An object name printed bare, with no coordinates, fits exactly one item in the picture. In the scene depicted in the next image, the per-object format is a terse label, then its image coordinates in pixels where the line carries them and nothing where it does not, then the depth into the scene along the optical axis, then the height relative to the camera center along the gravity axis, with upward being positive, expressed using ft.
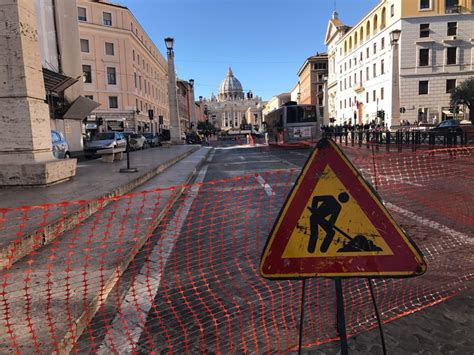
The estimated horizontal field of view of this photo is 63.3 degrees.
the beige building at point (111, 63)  150.92 +30.42
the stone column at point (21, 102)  24.72 +2.64
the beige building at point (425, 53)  150.20 +29.41
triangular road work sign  6.88 -1.85
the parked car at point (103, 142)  71.26 -0.80
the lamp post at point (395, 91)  93.81 +8.82
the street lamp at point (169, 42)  102.03 +24.79
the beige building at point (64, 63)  58.80 +12.69
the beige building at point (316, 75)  294.46 +42.55
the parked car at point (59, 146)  46.10 -0.78
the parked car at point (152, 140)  129.39 -1.18
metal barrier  61.36 -2.19
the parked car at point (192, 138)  157.48 -1.38
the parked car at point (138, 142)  97.39 -1.54
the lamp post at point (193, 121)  249.34 +9.21
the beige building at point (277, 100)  510.99 +43.26
